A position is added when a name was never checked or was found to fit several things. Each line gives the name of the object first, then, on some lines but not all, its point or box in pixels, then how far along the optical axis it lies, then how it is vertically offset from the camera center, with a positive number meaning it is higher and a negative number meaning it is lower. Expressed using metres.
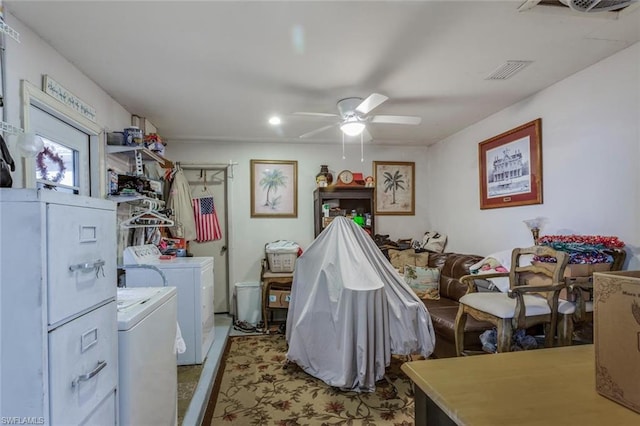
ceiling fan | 2.94 +0.87
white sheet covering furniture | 2.34 -0.77
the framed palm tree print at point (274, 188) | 4.58 +0.38
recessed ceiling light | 3.46 +1.04
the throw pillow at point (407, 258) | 4.15 -0.58
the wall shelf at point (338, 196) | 4.38 +0.24
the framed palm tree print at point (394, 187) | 4.86 +0.40
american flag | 4.43 -0.06
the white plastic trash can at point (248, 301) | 4.20 -1.11
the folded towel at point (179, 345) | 1.93 -0.77
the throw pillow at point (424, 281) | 3.68 -0.78
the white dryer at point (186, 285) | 2.95 -0.65
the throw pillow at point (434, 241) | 4.49 -0.40
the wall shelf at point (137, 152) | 2.85 +0.61
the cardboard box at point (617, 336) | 0.68 -0.28
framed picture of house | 2.97 +0.45
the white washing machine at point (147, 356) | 1.29 -0.63
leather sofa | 2.79 -0.94
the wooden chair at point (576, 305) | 2.18 -0.64
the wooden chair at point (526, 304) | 2.14 -0.64
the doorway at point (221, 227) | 4.53 -0.16
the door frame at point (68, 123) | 1.86 +0.67
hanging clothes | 4.12 +0.10
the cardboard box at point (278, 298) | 3.99 -1.02
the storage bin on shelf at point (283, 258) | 4.18 -0.56
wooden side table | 4.00 -0.86
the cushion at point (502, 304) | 2.17 -0.64
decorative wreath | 2.10 +0.37
